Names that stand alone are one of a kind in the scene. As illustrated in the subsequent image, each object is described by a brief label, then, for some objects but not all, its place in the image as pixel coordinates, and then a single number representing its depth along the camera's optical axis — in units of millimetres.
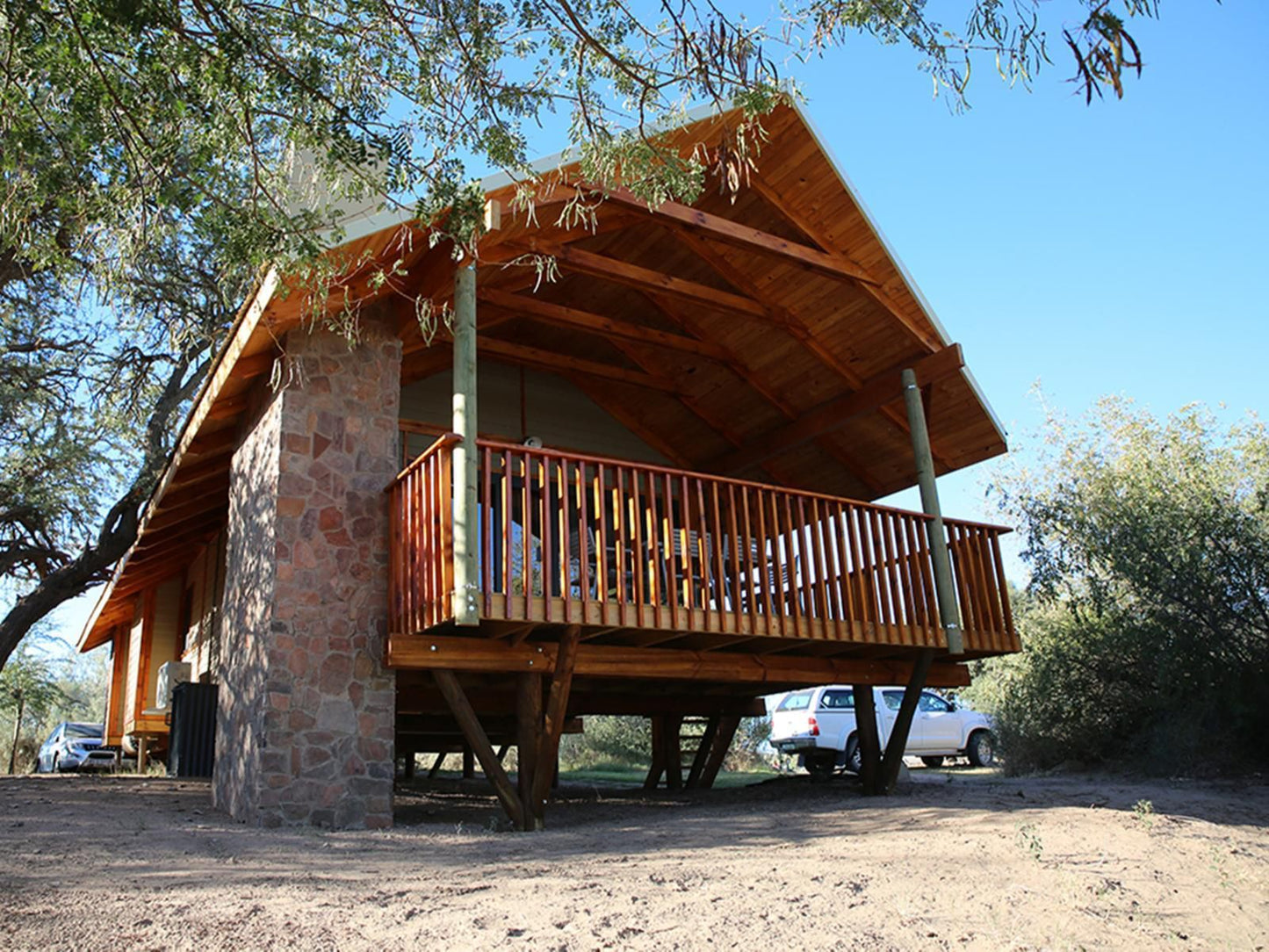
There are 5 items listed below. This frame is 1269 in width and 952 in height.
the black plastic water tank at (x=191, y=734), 11711
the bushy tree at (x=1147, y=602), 12102
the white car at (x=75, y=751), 18203
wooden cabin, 7625
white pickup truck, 15609
